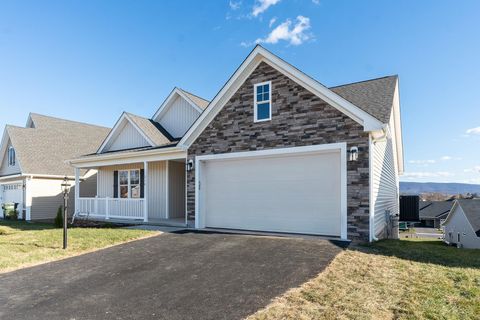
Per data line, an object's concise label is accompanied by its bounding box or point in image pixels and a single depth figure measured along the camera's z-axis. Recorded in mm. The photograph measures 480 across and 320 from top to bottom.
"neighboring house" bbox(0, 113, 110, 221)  20109
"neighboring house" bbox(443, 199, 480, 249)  32781
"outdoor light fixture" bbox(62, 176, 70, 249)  9227
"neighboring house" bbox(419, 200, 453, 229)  68312
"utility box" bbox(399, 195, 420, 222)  19281
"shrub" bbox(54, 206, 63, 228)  14931
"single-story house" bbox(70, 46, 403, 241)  9141
